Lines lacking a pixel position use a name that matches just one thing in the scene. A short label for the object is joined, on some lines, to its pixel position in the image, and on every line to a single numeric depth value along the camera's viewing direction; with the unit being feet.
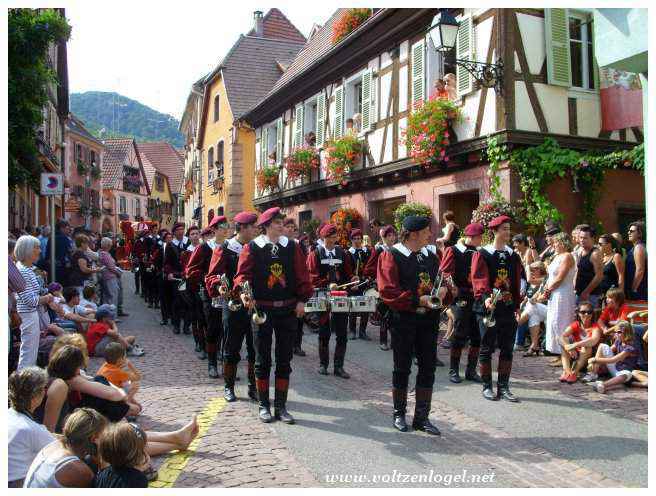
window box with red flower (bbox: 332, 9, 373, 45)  59.72
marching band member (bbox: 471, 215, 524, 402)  23.00
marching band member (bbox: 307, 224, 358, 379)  27.81
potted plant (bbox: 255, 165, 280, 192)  74.99
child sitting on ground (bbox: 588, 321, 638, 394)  25.82
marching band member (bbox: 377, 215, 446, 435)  19.66
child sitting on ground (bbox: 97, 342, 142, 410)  20.07
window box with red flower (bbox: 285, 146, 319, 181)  65.26
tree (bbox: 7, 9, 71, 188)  36.29
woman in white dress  29.07
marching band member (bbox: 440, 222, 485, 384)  25.99
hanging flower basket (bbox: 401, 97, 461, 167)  44.11
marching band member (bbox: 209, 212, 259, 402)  22.94
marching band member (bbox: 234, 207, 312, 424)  20.85
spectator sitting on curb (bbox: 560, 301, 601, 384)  26.76
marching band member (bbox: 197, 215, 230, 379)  27.12
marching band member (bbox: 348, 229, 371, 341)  35.81
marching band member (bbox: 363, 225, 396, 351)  32.04
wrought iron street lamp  38.63
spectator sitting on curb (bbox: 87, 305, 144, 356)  30.63
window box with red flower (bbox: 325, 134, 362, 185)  56.24
